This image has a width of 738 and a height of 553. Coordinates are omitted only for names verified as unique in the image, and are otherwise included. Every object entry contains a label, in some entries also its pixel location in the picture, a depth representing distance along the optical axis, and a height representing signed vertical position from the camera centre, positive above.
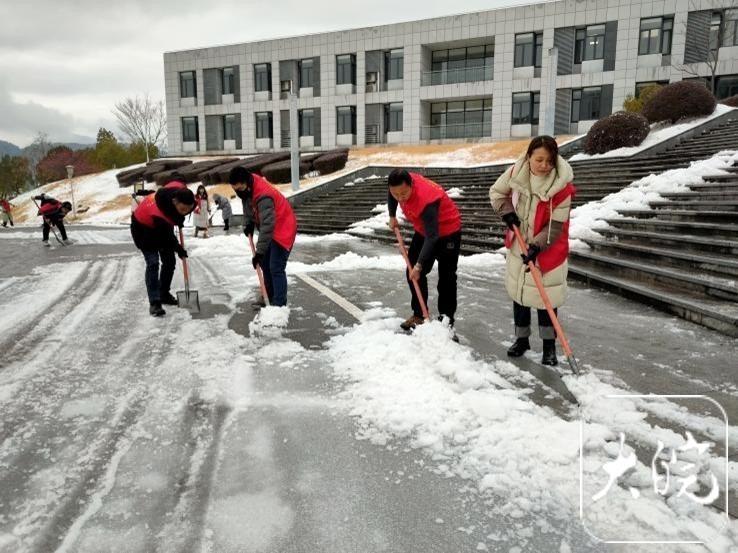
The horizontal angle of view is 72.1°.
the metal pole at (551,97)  19.25 +3.47
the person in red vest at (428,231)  4.34 -0.37
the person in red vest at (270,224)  5.12 -0.36
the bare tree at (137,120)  53.31 +7.19
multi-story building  28.22 +7.46
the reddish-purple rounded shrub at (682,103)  17.24 +2.96
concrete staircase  5.68 -0.81
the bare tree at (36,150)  79.00 +6.27
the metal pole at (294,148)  22.33 +1.79
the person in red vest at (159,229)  5.44 -0.46
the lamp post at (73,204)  29.68 -0.99
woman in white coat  3.58 -0.23
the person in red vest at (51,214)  14.02 -0.71
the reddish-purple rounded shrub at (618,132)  15.63 +1.79
